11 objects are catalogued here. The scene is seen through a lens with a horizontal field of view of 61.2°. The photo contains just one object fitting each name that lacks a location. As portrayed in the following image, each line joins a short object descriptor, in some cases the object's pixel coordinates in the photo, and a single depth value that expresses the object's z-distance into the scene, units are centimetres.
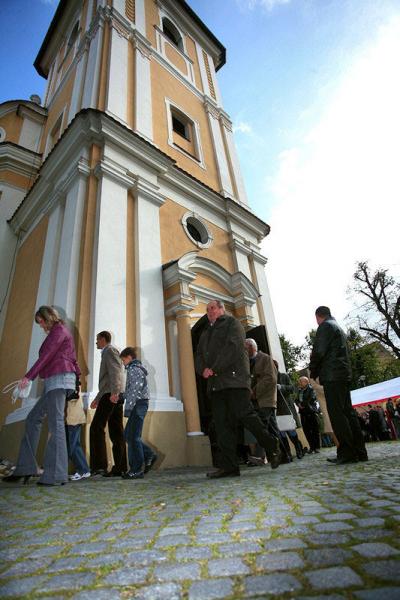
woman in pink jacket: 337
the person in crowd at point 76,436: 408
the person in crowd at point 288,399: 591
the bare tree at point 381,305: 2225
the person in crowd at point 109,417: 432
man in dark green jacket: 354
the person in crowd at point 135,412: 402
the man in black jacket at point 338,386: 386
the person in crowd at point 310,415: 703
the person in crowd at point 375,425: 1341
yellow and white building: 602
